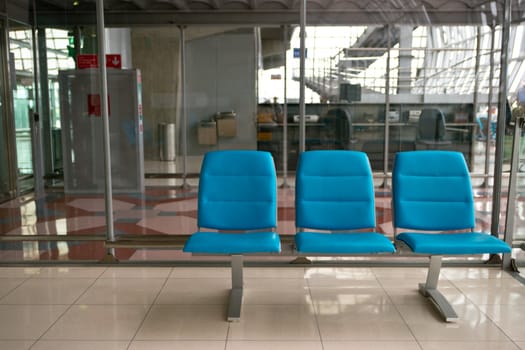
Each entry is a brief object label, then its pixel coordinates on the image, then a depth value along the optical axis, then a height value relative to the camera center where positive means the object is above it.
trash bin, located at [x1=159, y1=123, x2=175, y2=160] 4.54 -0.24
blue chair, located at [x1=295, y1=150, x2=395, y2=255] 3.29 -0.53
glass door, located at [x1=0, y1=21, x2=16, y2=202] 5.86 -0.21
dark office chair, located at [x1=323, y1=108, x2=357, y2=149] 4.38 -0.13
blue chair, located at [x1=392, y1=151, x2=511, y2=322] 3.28 -0.54
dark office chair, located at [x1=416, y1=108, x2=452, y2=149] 4.39 -0.15
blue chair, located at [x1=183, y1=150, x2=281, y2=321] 3.30 -0.54
